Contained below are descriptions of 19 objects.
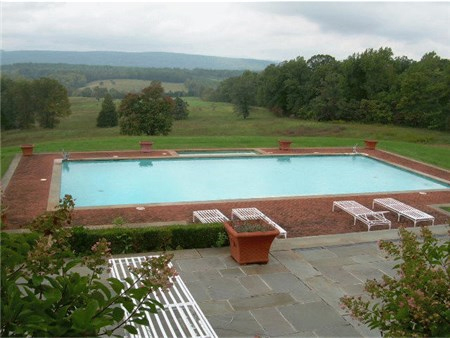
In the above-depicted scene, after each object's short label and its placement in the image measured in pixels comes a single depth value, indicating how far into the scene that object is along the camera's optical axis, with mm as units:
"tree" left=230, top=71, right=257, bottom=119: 48719
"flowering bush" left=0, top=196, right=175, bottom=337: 1977
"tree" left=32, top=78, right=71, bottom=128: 47219
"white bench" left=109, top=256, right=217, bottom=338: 4598
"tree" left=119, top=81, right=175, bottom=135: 34406
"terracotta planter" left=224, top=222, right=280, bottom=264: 6957
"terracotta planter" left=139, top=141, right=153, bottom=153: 17906
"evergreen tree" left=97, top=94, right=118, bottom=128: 52750
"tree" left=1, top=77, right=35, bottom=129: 46000
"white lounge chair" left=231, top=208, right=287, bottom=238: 9305
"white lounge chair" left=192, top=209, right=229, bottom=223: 8998
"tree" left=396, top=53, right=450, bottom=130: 32750
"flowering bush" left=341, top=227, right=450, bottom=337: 2617
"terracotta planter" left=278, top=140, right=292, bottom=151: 19047
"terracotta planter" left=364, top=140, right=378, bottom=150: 20359
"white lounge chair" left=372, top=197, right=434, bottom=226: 9625
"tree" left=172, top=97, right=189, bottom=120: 53878
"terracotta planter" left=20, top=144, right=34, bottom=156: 16531
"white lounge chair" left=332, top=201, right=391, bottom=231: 9283
